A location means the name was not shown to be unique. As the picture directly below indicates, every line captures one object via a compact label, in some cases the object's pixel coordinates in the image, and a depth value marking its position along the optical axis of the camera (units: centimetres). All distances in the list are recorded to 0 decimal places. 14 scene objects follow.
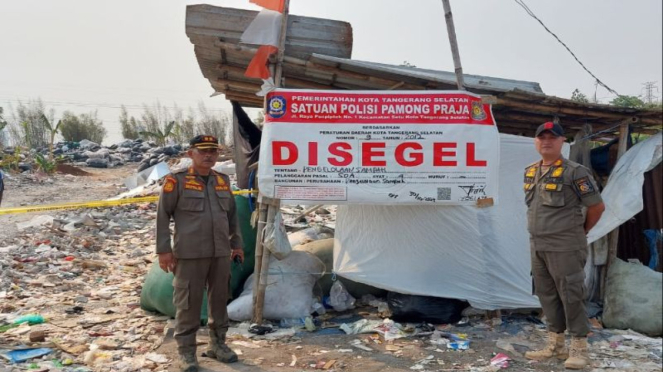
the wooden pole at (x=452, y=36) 480
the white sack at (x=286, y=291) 500
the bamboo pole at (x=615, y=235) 528
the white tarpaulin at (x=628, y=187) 502
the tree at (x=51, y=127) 2426
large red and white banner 481
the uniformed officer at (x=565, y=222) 380
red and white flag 471
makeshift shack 483
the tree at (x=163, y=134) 3033
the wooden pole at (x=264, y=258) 486
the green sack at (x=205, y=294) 504
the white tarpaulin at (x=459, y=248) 500
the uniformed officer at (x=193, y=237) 390
